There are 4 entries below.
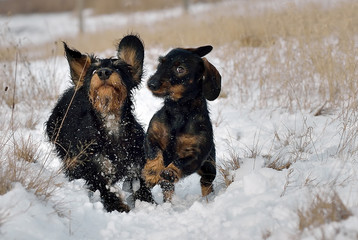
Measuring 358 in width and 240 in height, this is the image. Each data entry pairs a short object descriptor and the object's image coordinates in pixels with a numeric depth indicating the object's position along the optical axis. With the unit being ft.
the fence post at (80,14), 81.10
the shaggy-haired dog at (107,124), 11.68
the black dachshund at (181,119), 10.84
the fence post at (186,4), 81.59
